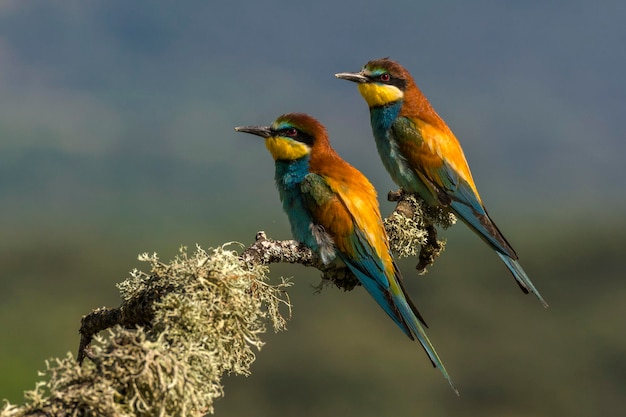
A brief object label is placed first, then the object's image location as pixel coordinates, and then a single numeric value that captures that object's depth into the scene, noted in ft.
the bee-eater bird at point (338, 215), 16.38
